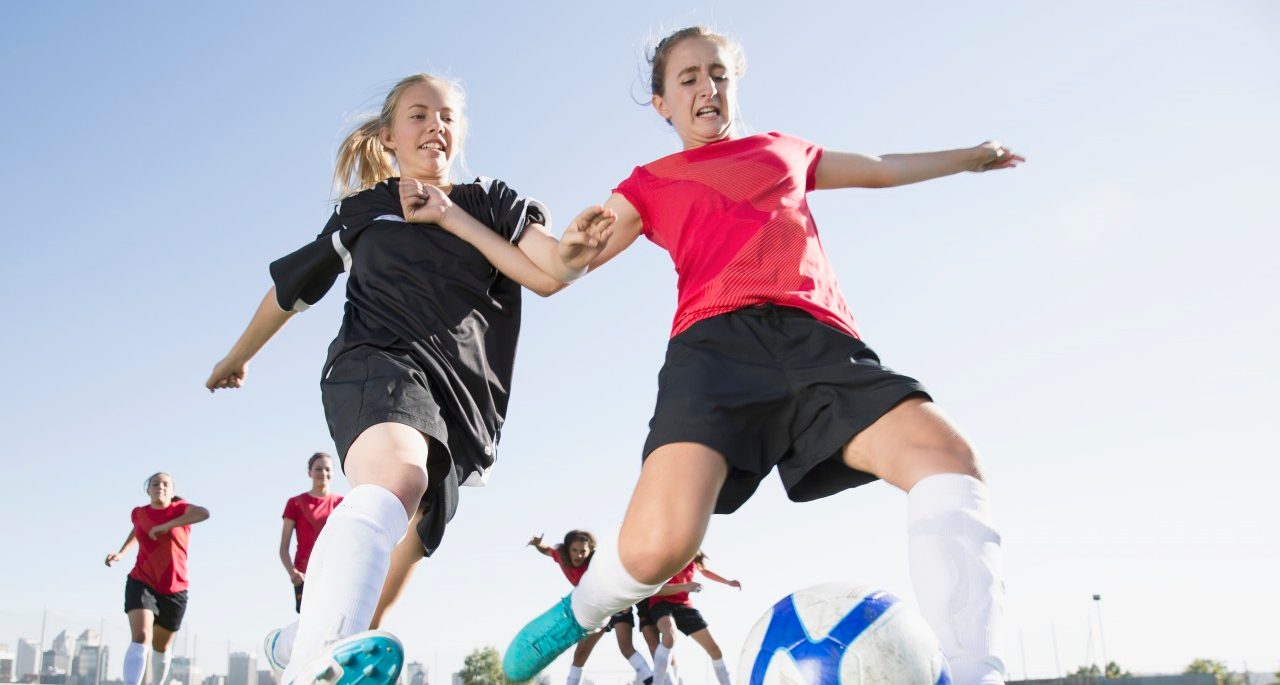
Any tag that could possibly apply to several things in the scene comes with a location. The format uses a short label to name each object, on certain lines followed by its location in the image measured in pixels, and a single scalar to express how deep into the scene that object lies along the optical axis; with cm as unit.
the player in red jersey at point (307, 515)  1037
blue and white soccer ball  196
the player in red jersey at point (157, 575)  1009
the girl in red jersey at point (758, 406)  242
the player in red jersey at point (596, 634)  1134
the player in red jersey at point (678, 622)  1191
